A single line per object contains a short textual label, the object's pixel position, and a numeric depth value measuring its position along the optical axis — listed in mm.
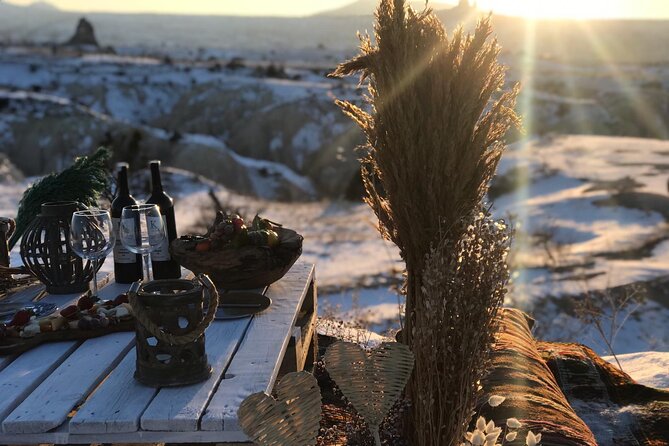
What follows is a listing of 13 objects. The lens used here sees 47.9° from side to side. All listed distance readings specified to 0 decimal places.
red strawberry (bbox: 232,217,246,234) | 3309
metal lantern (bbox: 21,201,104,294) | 3232
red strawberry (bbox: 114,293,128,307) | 3065
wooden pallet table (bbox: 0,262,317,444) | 2182
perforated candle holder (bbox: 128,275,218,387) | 2264
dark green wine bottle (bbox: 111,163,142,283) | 3510
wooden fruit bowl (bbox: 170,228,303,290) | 3271
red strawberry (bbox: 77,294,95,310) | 2949
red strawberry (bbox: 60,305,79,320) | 2852
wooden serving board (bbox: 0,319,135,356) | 2693
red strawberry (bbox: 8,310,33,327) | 2816
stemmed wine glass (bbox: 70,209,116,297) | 2965
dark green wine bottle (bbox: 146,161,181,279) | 3520
